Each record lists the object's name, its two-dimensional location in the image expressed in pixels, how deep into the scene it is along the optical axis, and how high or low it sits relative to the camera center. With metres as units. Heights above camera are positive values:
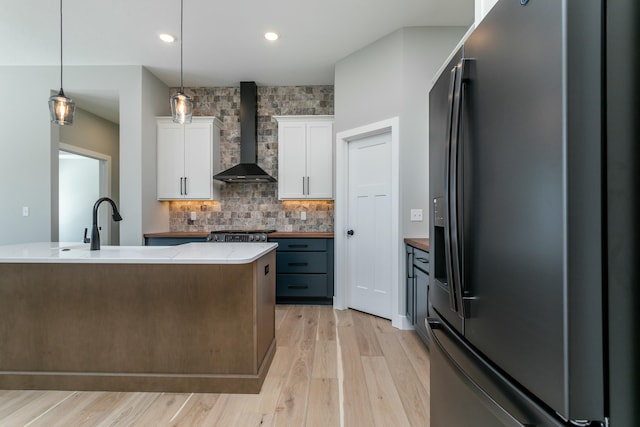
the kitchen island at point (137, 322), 2.00 -0.69
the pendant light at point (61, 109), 2.29 +0.79
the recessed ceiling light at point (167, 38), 3.36 +1.94
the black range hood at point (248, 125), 4.46 +1.30
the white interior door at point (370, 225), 3.45 -0.12
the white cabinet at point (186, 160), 4.36 +0.78
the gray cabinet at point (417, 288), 2.57 -0.65
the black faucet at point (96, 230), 2.23 -0.10
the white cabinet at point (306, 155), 4.25 +0.82
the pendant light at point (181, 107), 2.56 +0.90
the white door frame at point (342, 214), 3.82 +0.01
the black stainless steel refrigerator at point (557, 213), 0.50 +0.00
